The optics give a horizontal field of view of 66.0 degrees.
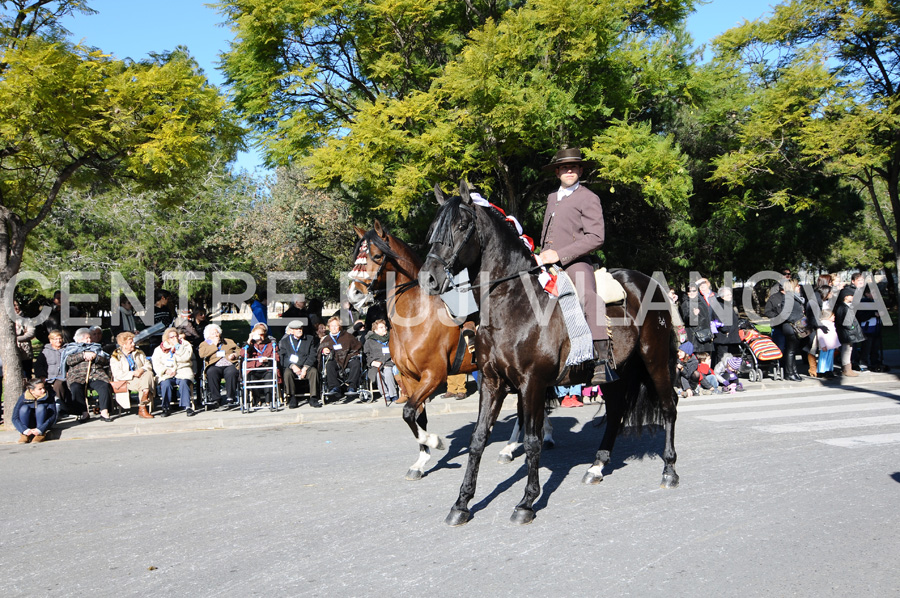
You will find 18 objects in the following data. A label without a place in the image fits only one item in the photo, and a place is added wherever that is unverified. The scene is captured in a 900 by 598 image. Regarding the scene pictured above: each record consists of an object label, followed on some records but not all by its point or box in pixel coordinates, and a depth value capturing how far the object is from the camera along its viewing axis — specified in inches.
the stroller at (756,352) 538.3
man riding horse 234.7
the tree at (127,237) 990.4
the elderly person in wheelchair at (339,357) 499.8
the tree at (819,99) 577.9
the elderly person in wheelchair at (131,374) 446.9
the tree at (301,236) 1133.1
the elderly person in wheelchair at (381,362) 491.8
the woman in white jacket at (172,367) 454.9
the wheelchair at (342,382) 500.4
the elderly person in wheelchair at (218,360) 480.4
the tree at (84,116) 378.3
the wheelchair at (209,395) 480.1
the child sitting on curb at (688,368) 506.6
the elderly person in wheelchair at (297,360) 489.4
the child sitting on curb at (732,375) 510.8
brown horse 286.8
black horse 208.7
